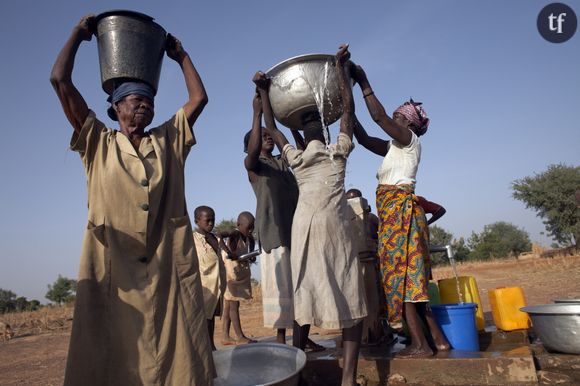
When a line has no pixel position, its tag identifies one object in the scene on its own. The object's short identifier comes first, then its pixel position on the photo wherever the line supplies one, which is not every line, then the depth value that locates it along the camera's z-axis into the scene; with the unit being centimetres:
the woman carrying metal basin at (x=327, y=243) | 248
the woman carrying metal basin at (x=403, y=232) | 303
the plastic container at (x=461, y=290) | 369
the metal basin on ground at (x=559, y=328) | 294
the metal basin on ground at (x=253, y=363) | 268
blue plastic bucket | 312
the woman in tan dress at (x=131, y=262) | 173
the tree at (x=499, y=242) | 3650
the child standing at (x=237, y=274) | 588
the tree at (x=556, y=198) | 2466
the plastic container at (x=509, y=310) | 363
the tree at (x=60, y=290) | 3512
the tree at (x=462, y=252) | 3486
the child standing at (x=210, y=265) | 475
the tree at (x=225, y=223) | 3459
